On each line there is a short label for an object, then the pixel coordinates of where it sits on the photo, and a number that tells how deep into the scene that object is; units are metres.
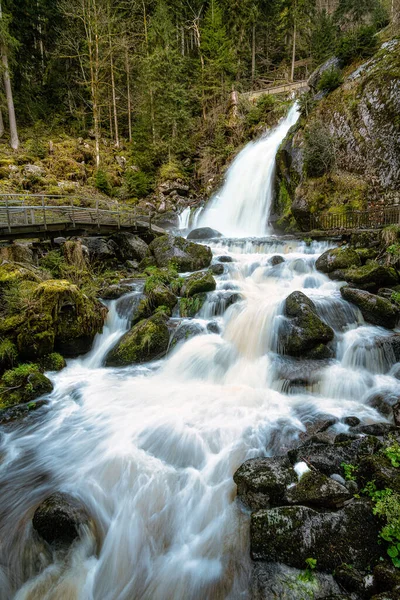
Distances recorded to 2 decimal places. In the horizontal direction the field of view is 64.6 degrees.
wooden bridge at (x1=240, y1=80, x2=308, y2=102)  31.05
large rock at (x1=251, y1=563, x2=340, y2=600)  2.79
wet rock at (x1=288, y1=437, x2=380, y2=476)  3.97
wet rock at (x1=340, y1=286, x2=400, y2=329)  7.93
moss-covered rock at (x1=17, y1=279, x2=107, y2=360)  7.61
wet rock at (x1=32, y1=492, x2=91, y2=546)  3.73
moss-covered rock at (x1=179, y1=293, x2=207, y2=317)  9.89
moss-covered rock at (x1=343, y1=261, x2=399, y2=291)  9.25
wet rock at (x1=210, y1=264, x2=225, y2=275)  12.39
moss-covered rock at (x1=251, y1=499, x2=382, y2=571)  2.96
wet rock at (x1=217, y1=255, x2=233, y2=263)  13.61
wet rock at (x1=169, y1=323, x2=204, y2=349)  8.77
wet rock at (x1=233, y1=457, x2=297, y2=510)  3.73
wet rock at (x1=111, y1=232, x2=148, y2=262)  14.95
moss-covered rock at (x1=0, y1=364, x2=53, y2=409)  6.55
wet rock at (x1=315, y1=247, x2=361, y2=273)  10.68
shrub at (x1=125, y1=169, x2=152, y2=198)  24.94
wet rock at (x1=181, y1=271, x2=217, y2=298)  10.36
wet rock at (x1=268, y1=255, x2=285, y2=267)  12.30
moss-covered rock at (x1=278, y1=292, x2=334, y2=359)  7.48
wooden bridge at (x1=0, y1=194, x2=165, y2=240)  10.67
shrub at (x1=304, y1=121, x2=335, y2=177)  15.43
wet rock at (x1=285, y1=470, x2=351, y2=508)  3.40
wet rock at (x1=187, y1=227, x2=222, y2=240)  18.31
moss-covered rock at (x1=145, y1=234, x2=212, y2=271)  13.14
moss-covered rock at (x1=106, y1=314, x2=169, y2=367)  8.41
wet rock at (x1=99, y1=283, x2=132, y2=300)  10.42
